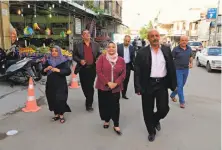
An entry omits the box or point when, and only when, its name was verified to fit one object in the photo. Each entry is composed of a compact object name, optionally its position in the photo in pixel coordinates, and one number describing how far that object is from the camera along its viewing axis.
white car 8.66
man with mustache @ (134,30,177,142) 2.62
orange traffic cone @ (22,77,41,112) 3.81
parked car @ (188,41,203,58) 16.08
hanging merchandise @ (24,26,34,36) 8.45
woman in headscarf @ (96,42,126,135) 2.87
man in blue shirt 4.12
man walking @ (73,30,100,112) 3.69
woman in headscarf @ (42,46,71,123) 3.19
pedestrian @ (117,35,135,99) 4.49
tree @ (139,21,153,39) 50.72
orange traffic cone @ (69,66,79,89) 5.64
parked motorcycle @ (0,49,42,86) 5.32
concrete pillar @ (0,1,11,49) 6.63
